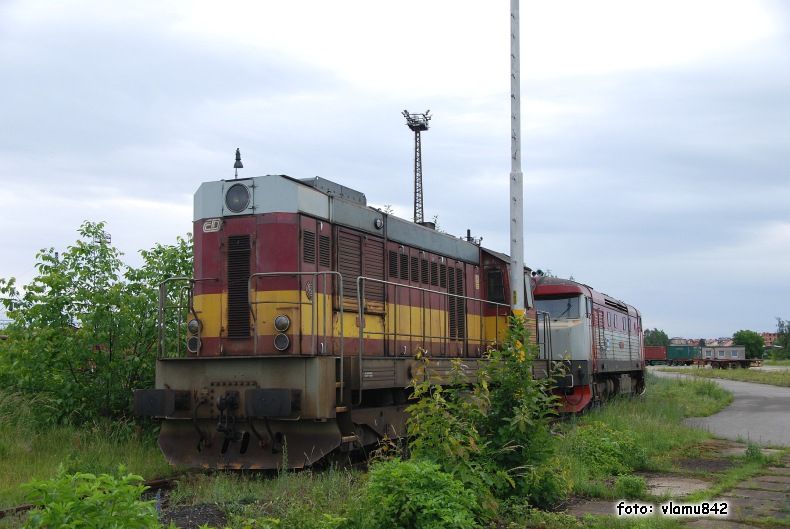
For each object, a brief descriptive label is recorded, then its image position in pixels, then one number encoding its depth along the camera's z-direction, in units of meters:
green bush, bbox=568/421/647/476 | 9.63
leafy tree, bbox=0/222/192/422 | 12.24
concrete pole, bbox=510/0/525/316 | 11.01
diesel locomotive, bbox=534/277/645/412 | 18.11
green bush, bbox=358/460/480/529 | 5.66
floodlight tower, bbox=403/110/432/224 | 37.00
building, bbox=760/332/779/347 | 166.65
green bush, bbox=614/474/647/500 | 8.08
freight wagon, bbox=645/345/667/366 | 75.69
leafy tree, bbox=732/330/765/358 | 101.50
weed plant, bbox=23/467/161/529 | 4.05
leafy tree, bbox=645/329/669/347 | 151.12
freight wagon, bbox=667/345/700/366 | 74.88
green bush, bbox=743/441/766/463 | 10.64
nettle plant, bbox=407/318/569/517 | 6.94
